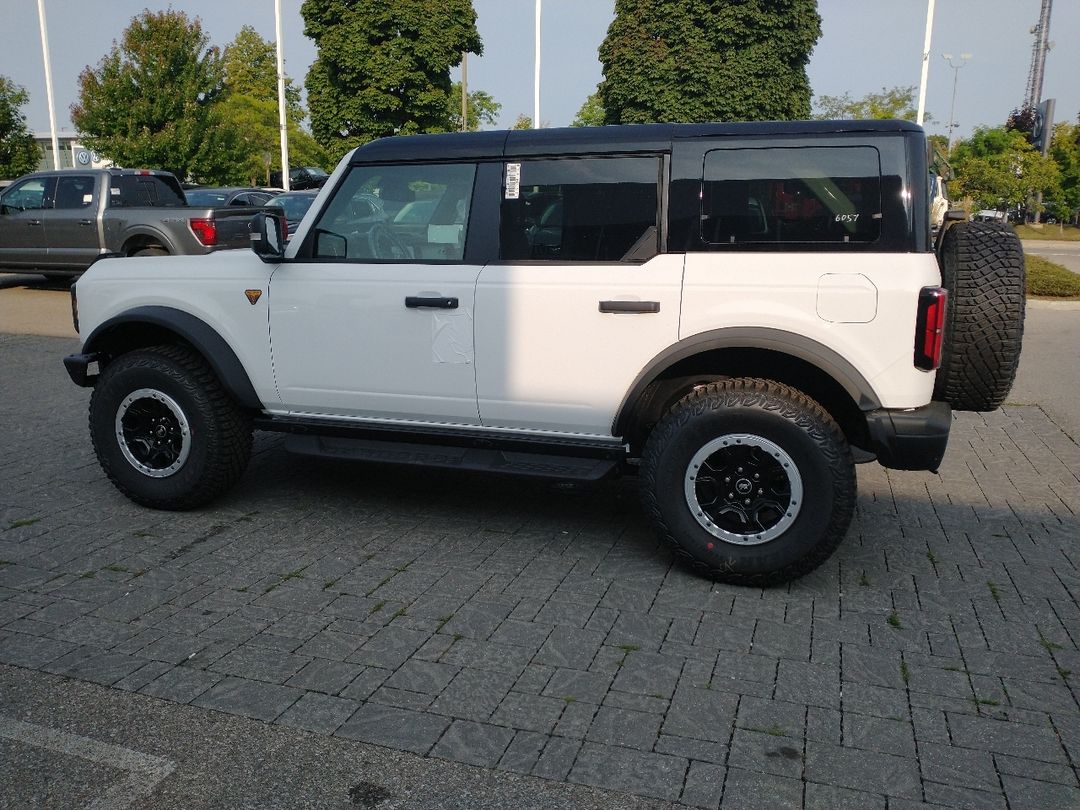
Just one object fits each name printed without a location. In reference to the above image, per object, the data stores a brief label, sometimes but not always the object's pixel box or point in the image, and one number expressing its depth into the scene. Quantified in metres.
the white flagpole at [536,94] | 32.78
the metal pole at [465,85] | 43.76
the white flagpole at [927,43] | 26.98
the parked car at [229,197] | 17.63
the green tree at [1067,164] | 52.50
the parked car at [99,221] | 13.50
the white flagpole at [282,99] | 30.94
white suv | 4.08
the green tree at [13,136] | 34.47
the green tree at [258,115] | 34.89
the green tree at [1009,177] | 45.25
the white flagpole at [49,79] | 31.14
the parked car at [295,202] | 14.66
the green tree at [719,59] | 34.31
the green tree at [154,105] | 30.39
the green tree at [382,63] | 32.84
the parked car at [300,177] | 26.67
